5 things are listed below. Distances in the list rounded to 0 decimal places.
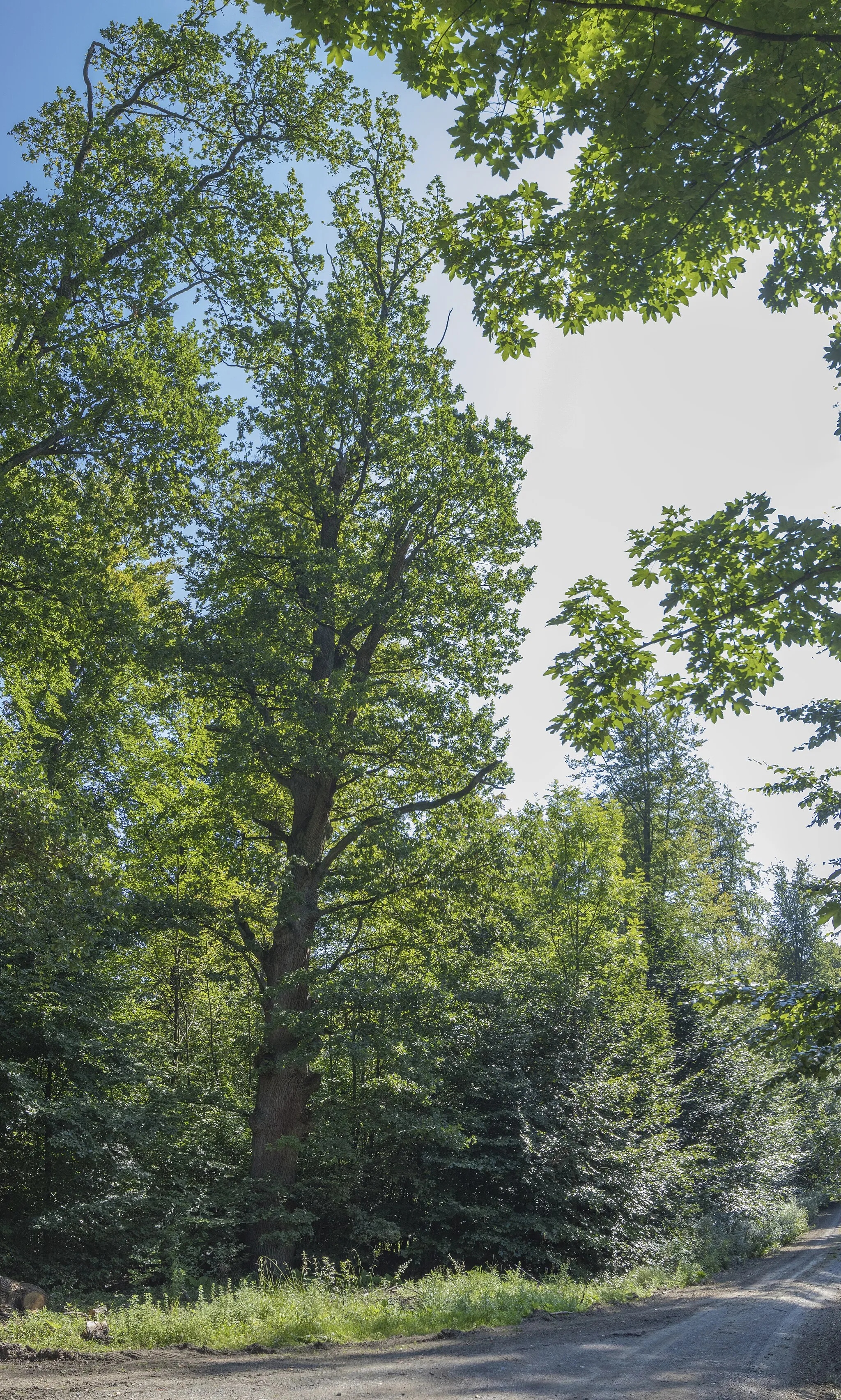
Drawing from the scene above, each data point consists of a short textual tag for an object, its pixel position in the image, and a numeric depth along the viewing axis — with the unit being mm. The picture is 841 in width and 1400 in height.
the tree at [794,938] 47094
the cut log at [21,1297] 8867
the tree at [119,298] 12352
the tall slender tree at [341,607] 14031
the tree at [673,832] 27125
